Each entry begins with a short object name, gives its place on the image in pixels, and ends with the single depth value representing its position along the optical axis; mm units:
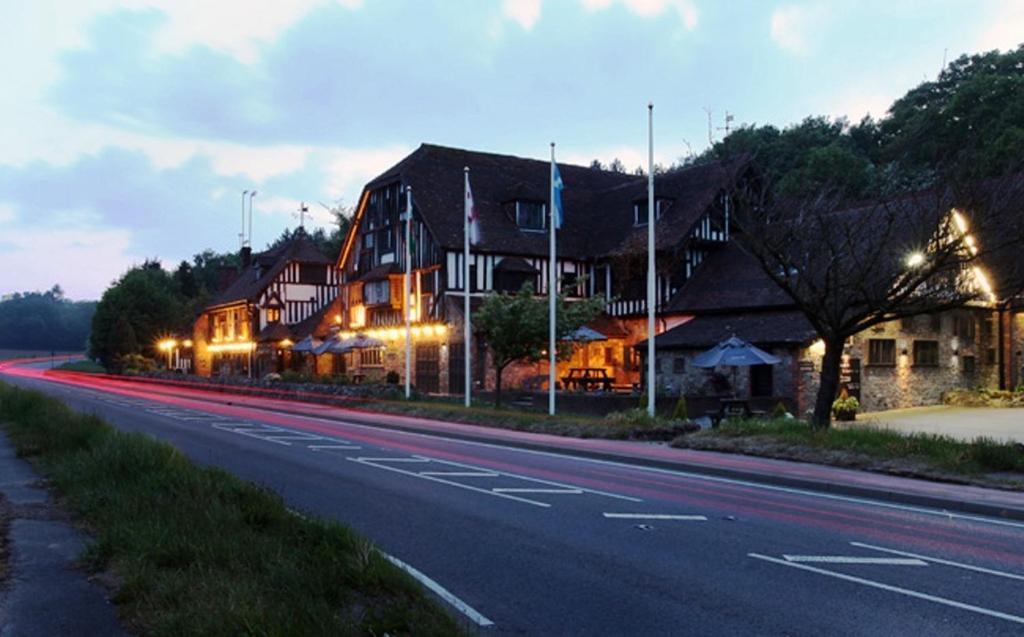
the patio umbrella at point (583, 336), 30359
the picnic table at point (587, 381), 35594
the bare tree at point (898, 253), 18656
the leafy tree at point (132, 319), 73562
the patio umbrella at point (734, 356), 26594
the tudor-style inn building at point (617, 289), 31547
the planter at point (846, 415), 27758
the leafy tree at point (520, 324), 27594
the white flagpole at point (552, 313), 24734
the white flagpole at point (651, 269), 22203
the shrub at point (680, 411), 23750
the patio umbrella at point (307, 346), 48906
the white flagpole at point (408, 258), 32344
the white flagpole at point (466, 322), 28608
